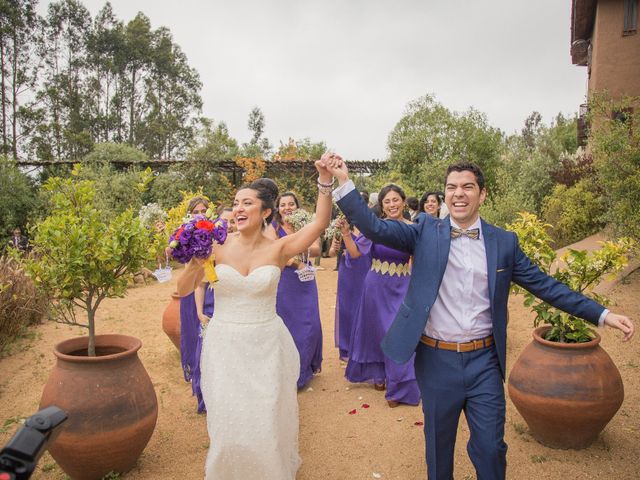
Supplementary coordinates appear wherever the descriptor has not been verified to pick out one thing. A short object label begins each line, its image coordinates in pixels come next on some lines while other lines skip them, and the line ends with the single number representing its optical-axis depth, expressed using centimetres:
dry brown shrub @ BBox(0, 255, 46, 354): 790
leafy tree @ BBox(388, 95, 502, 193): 2495
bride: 341
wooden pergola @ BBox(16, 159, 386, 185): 2356
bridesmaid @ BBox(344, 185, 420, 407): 576
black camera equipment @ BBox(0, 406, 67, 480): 126
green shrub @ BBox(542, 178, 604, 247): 1600
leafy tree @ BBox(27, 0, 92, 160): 3241
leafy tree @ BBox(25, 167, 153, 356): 397
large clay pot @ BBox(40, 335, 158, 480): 376
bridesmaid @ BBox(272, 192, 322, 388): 614
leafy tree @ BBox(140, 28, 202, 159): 4012
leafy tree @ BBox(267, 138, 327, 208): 2390
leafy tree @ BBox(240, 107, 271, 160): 4509
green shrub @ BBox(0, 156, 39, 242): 1861
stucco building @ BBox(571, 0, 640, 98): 1755
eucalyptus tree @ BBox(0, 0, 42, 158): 3038
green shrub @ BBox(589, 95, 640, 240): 972
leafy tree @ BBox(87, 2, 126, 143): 3712
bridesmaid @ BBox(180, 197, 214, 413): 572
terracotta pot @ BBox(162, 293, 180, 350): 680
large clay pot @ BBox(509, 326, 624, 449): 432
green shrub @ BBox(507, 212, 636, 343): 466
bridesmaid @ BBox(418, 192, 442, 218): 812
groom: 318
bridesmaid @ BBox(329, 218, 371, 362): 720
